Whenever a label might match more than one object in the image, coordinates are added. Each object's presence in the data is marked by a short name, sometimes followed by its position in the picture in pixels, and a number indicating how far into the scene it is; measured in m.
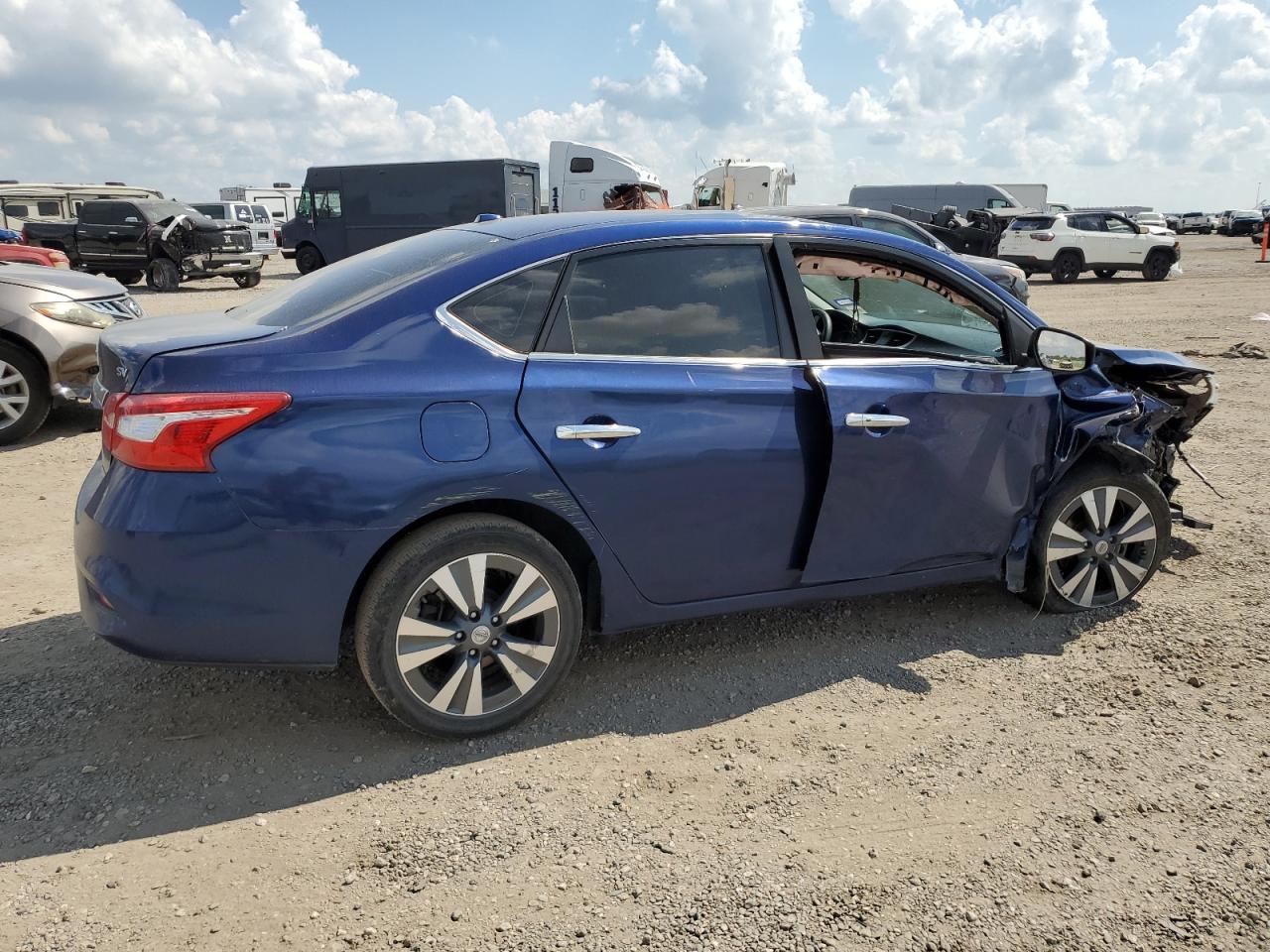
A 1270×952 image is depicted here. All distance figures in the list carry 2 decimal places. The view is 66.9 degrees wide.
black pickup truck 20.28
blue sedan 2.76
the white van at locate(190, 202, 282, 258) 31.42
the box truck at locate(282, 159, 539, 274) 22.72
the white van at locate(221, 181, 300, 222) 38.09
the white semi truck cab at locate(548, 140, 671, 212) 27.06
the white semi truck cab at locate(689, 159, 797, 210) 31.59
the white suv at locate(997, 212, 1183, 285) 24.00
